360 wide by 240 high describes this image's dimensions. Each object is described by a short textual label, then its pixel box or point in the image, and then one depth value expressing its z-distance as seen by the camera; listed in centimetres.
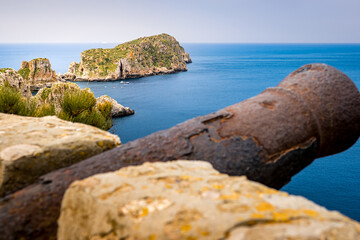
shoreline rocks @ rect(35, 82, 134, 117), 2605
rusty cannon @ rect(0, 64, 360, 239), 210
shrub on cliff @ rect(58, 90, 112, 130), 1444
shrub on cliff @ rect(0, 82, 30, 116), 1040
